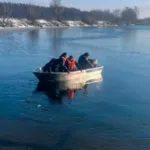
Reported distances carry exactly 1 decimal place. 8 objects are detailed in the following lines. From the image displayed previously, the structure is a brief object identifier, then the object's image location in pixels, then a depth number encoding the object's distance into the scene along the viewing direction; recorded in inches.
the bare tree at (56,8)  5287.4
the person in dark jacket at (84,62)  921.1
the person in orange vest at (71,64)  844.6
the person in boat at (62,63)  822.2
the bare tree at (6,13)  3744.1
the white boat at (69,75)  813.2
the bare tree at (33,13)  4445.4
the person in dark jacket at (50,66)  814.5
